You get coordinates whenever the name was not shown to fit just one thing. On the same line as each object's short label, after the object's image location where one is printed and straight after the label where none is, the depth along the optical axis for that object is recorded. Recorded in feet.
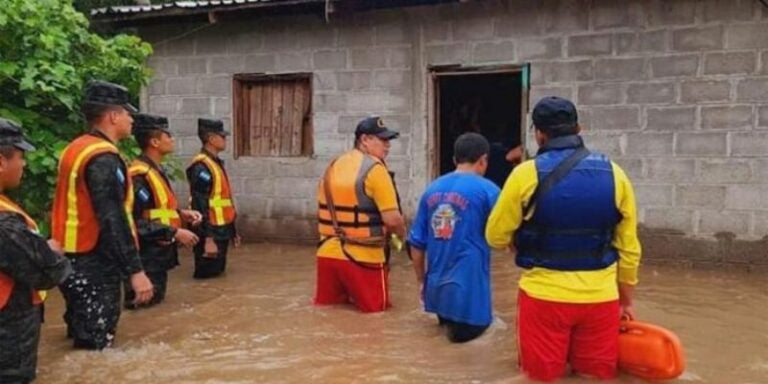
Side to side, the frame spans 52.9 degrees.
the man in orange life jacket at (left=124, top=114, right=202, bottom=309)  20.65
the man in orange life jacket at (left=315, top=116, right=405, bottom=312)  18.93
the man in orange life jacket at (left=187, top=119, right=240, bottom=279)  24.57
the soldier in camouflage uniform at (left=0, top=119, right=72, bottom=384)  12.01
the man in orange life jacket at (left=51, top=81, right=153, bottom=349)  15.35
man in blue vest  12.76
